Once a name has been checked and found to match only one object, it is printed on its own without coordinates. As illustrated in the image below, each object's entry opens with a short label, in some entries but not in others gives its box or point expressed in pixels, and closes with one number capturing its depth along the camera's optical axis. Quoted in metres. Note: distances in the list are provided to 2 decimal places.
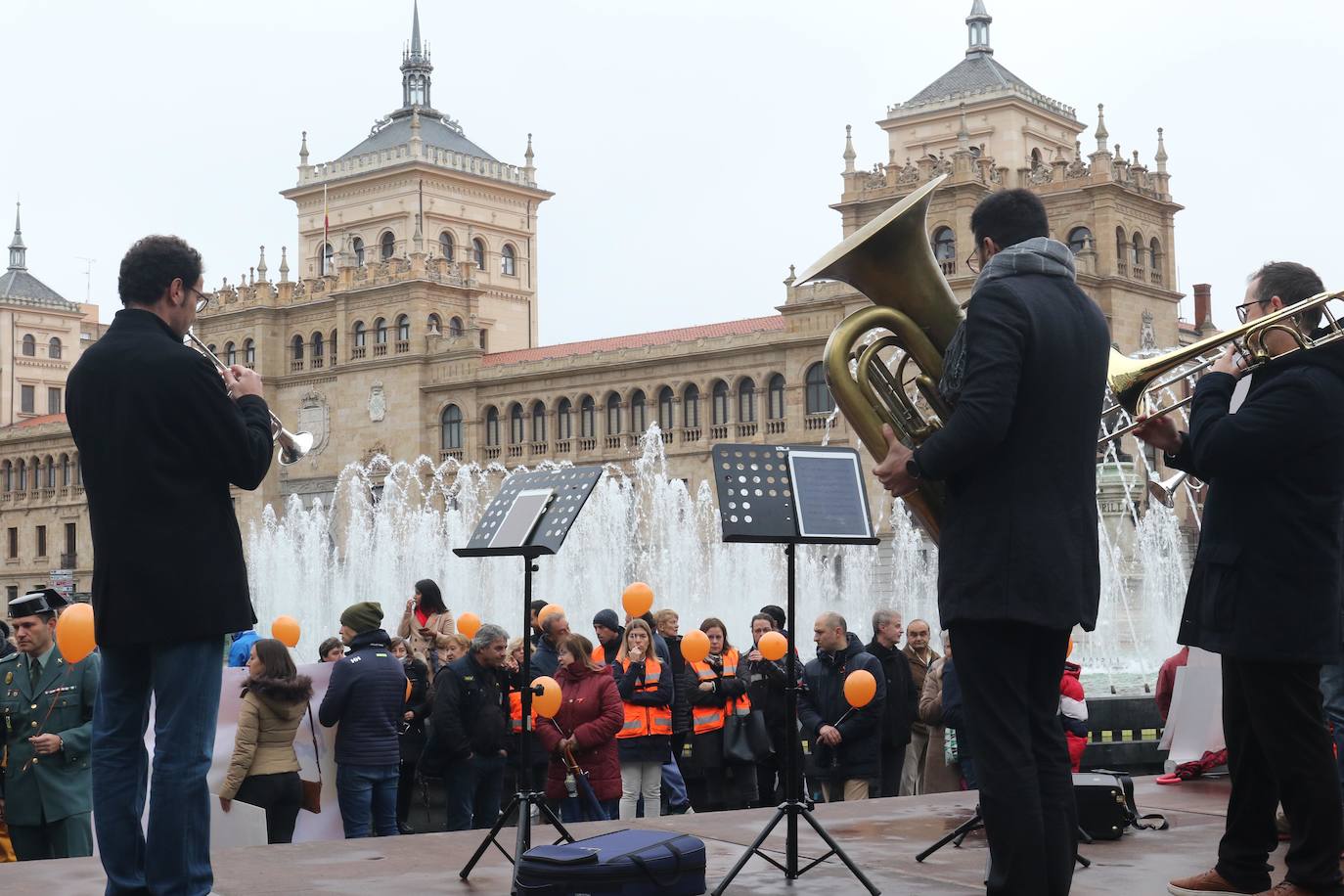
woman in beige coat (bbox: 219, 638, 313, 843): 8.16
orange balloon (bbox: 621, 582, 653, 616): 10.98
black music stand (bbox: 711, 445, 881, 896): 5.38
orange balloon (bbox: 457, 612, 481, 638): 13.07
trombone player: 4.81
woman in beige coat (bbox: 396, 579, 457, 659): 11.69
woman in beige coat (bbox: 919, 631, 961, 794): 9.41
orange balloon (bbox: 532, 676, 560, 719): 8.62
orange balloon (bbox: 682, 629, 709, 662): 10.15
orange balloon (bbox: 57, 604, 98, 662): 6.72
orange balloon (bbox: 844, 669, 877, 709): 9.28
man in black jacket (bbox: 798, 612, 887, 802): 9.55
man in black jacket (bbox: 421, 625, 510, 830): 9.41
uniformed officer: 6.89
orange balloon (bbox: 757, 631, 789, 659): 10.15
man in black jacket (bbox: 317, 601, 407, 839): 8.74
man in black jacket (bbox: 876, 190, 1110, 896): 4.25
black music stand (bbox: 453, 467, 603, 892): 5.64
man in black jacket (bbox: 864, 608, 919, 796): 10.06
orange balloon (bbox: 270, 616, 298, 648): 12.57
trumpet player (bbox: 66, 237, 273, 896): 4.42
